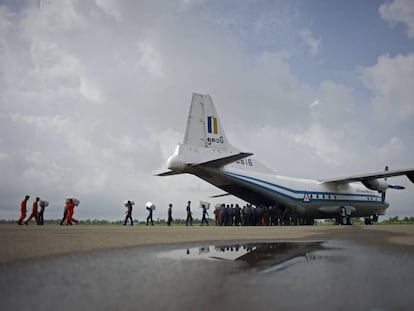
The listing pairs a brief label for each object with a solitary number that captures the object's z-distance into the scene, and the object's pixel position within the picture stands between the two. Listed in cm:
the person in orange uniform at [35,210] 1858
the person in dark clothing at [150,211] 2239
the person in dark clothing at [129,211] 2116
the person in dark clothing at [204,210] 2317
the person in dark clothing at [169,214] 2216
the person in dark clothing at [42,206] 1952
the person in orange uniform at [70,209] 1897
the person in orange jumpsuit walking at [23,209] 1775
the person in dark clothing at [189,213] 2250
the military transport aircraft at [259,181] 1756
